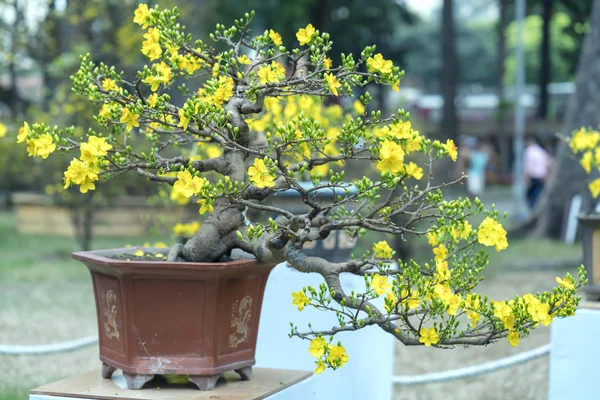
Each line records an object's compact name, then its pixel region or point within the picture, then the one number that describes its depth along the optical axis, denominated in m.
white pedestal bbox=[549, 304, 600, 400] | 3.39
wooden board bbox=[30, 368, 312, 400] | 2.45
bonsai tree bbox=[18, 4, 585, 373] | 2.34
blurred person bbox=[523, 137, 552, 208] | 16.19
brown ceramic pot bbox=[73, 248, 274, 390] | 2.47
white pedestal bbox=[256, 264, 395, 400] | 3.32
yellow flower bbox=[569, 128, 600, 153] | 4.75
